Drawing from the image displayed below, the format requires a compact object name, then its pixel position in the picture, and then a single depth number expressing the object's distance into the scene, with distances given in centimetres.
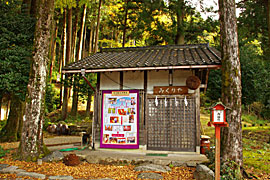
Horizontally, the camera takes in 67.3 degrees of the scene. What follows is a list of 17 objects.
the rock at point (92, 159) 697
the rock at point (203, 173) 509
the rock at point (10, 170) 572
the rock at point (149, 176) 552
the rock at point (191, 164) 635
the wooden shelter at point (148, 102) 777
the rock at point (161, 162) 647
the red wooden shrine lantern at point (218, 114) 486
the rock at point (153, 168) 603
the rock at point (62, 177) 538
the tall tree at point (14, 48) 777
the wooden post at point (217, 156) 480
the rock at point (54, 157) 675
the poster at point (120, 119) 816
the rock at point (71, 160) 654
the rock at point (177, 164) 643
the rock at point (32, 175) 544
